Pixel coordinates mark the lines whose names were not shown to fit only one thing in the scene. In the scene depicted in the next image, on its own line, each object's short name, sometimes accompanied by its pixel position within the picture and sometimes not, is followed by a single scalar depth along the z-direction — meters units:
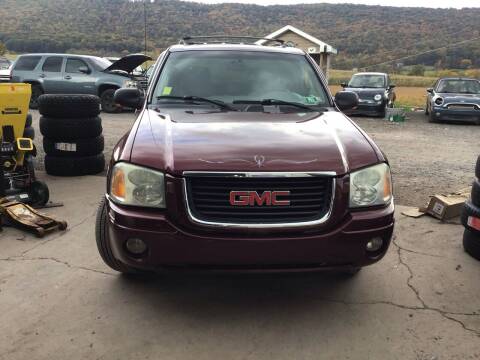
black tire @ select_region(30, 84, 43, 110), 15.07
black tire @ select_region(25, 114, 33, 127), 5.85
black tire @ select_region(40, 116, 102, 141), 6.21
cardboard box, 4.87
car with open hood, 14.57
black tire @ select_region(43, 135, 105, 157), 6.38
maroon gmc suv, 2.62
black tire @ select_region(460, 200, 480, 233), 3.79
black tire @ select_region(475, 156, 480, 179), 3.83
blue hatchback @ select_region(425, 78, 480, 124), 14.24
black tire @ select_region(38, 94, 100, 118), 6.14
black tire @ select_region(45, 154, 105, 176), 6.41
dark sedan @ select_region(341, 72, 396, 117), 15.46
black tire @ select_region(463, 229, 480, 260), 3.90
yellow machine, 4.91
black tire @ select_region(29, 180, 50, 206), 5.09
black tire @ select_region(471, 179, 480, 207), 3.78
